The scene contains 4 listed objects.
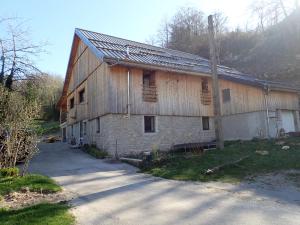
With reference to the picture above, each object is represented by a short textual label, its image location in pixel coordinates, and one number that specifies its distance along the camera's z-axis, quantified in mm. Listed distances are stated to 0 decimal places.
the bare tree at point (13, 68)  15212
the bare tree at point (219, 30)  32160
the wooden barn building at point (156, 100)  12297
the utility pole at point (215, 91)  10106
